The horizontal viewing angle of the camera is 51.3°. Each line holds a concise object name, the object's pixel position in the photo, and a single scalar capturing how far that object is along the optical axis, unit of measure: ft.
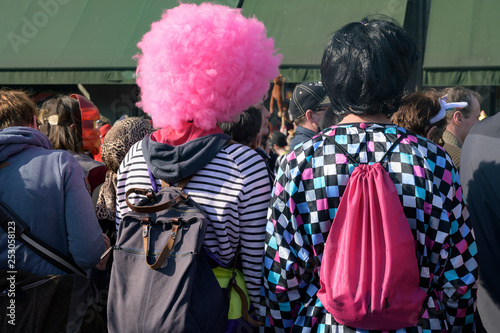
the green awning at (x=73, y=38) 32.48
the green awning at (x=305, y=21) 29.66
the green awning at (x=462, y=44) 27.71
